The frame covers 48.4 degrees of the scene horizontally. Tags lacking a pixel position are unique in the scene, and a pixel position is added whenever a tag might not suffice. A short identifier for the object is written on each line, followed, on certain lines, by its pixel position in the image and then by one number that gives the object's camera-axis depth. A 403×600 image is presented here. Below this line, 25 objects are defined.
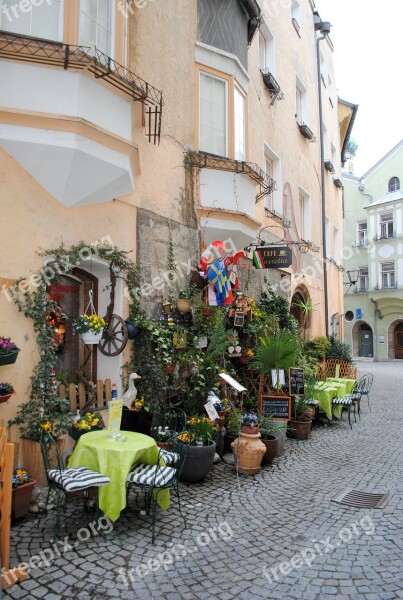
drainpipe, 17.25
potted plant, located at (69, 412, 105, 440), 5.38
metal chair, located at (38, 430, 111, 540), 3.96
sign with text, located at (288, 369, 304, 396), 8.58
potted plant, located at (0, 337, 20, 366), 4.62
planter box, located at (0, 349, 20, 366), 4.60
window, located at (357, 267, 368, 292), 33.09
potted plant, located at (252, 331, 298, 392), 7.93
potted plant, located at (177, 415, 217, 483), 5.63
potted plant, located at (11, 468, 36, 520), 4.39
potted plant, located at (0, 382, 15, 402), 4.64
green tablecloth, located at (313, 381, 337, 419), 9.33
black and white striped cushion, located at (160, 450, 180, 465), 4.83
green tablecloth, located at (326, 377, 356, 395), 11.12
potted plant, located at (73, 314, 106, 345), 5.73
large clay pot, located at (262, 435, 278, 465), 6.58
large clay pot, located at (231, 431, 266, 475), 6.14
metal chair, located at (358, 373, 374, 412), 10.80
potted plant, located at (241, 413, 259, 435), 6.30
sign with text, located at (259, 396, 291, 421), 8.00
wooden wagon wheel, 6.37
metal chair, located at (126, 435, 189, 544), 4.25
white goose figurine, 6.52
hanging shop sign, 9.80
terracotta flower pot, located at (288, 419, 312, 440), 8.26
